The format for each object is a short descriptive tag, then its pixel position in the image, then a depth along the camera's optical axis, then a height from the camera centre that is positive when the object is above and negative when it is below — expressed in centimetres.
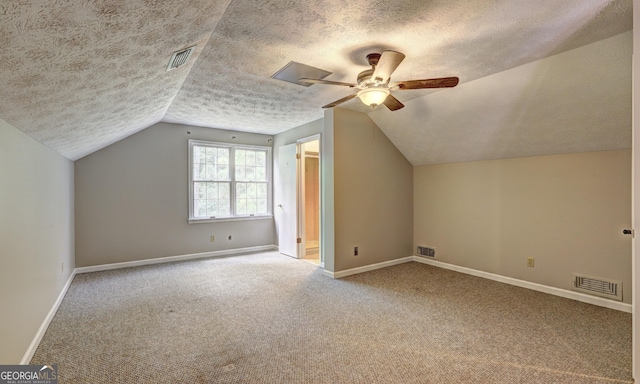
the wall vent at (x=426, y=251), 484 -103
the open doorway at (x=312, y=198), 631 -20
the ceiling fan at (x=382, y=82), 220 +86
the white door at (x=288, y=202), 536 -24
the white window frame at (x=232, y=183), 520 +13
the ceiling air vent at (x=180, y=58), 220 +102
